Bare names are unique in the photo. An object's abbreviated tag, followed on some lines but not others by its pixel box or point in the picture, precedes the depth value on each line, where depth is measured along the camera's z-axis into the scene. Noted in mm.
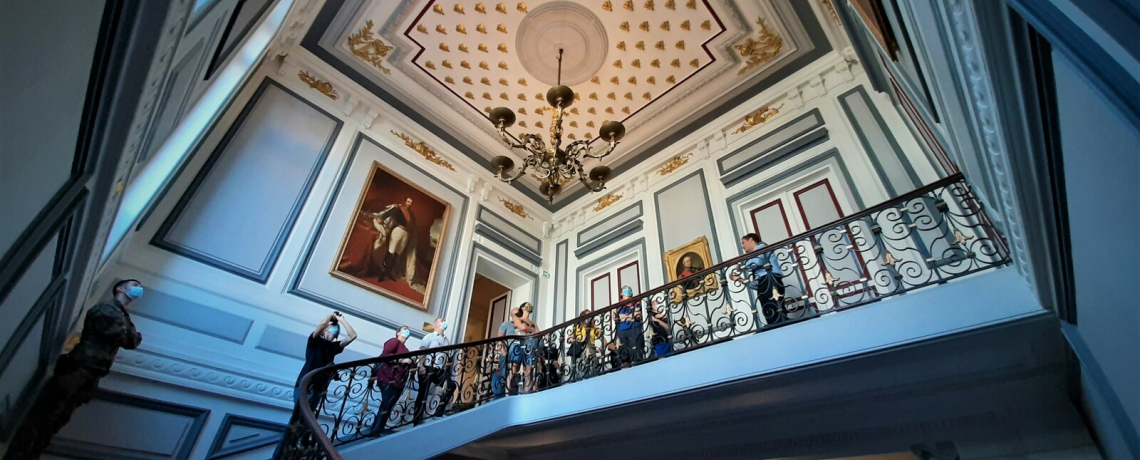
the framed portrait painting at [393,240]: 6426
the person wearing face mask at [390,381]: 4291
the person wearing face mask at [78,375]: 3215
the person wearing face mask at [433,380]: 4358
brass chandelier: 4629
